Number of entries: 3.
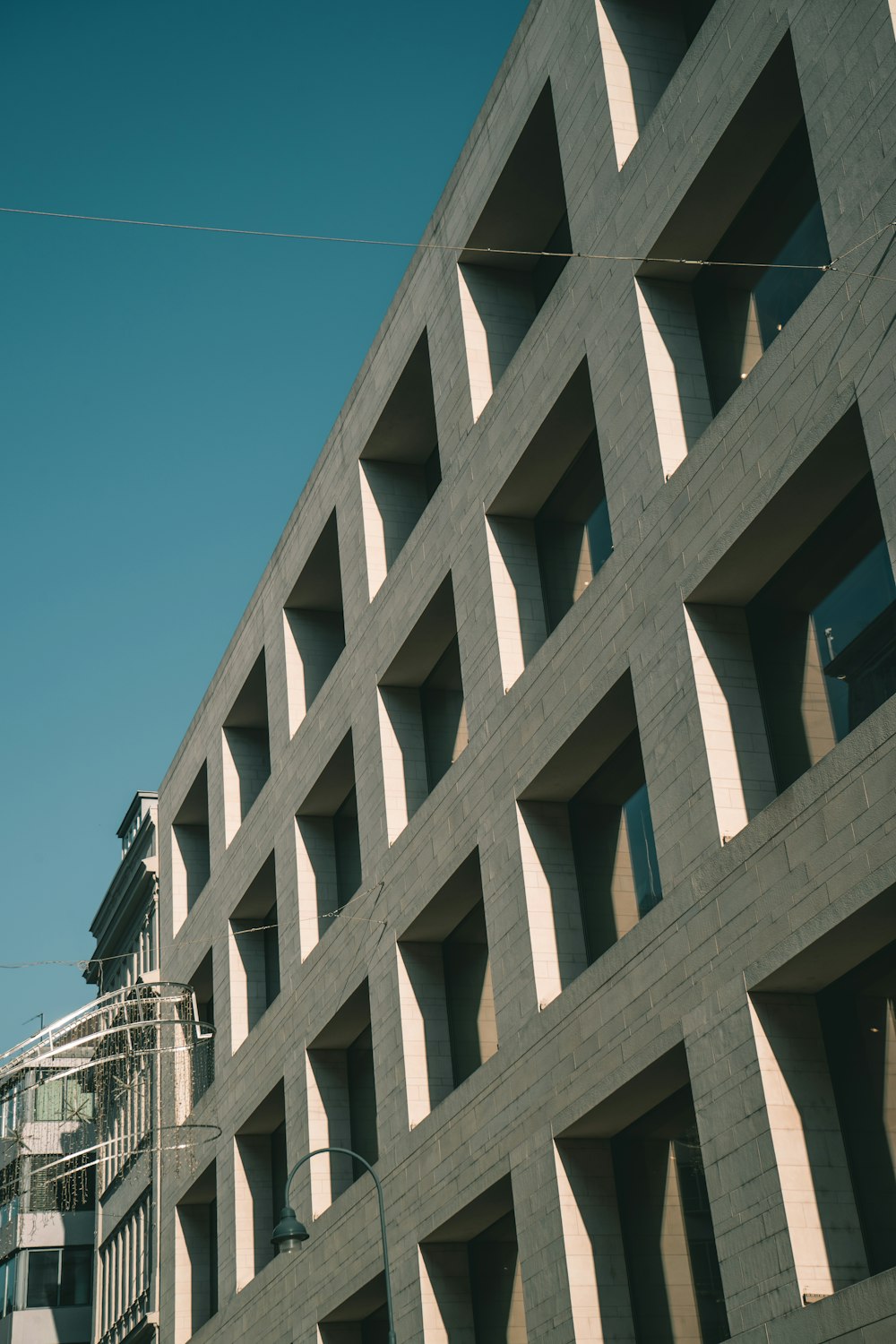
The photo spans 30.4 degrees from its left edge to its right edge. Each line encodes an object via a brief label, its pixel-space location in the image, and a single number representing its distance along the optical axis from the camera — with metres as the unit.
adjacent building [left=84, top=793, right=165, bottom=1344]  42.50
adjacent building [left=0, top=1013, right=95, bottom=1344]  53.25
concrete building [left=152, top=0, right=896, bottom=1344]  17.98
